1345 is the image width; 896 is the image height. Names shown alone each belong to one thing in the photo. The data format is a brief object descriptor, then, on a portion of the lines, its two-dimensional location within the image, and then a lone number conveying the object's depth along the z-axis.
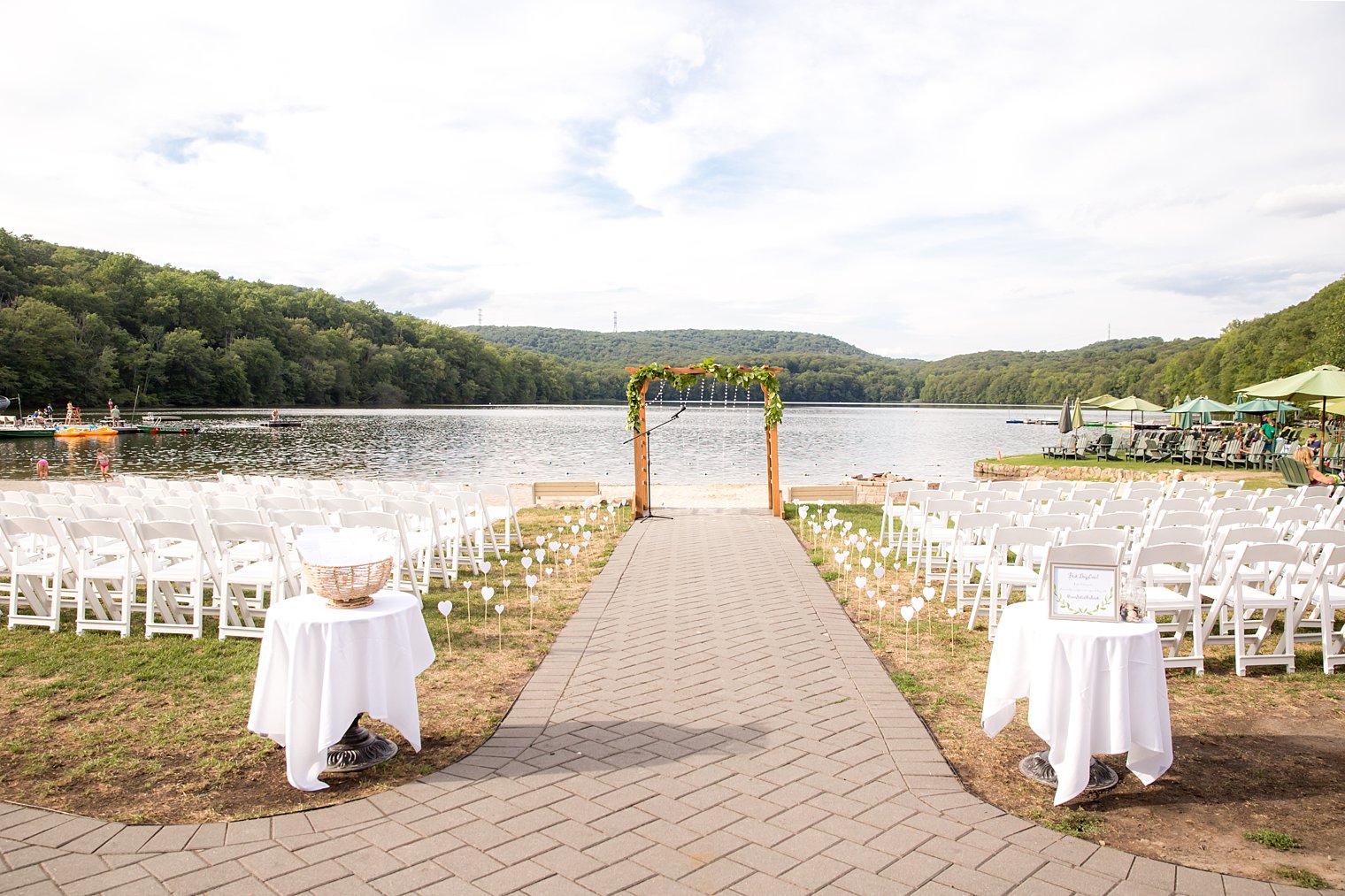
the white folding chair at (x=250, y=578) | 5.62
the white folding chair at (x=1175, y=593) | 4.81
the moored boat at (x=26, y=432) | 43.13
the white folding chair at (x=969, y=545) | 6.69
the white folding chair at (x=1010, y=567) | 5.62
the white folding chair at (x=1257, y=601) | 4.95
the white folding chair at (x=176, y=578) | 5.65
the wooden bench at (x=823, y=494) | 15.04
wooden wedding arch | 12.98
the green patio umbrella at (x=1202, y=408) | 28.88
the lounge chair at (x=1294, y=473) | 13.45
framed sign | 3.59
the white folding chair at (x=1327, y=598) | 5.15
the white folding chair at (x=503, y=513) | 9.66
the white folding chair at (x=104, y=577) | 5.84
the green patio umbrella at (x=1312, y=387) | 14.53
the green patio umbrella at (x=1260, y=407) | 29.67
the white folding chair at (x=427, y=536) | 7.61
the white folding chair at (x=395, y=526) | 6.75
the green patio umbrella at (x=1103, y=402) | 29.48
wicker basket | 3.59
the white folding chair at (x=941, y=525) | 7.63
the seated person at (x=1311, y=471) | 12.04
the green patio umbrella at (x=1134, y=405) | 29.05
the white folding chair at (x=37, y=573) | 6.03
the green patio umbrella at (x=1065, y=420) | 29.83
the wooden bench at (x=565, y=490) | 15.61
